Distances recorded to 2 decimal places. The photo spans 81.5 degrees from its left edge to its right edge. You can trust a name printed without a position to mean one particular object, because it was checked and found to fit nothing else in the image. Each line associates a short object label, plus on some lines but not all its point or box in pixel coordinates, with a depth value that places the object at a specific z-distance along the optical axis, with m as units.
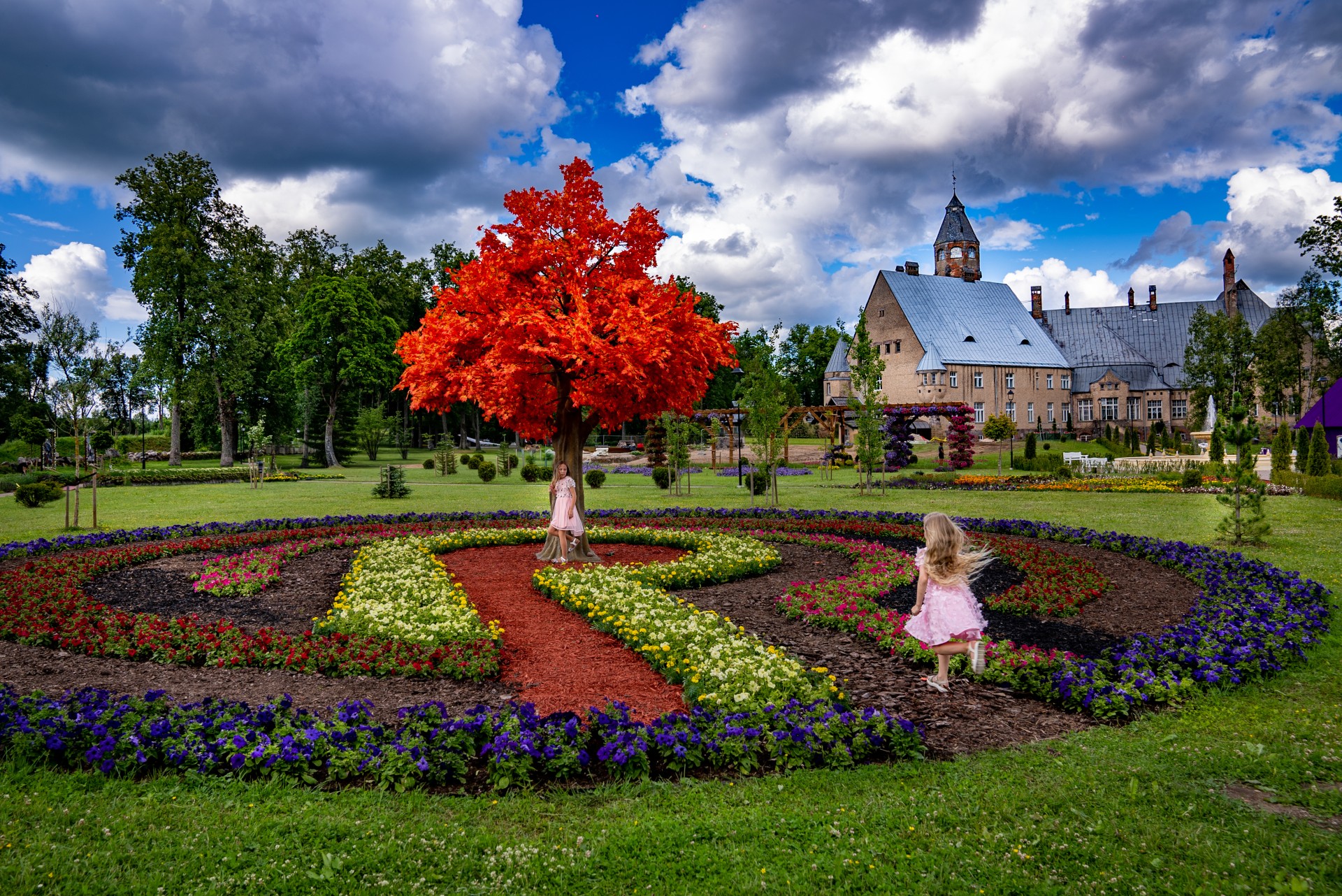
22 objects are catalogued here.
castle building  65.38
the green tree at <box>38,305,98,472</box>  24.53
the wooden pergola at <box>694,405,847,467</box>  42.07
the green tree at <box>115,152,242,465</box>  41.75
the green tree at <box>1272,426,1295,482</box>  29.61
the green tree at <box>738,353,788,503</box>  21.91
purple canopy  36.53
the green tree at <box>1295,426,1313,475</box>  29.16
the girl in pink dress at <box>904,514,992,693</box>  6.83
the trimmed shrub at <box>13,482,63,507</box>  22.20
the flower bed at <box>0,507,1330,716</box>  6.67
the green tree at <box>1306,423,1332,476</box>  26.22
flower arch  40.44
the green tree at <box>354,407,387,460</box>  48.69
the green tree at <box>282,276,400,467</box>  45.12
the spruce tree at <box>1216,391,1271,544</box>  13.63
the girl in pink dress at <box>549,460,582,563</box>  12.31
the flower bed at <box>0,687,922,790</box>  5.08
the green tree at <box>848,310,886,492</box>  25.62
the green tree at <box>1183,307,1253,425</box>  55.91
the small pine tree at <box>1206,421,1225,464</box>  32.16
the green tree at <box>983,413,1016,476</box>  47.56
